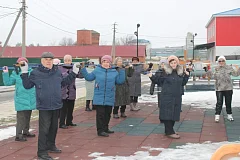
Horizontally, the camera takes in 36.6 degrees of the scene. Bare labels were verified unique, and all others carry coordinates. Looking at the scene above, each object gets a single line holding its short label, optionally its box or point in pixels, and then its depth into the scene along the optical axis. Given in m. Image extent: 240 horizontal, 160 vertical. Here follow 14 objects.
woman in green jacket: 6.77
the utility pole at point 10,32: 31.48
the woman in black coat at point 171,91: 7.05
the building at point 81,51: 63.97
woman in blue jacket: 7.22
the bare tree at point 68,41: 114.66
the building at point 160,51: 95.34
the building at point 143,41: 100.49
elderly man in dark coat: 5.61
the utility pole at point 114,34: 56.03
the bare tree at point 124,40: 110.73
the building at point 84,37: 83.56
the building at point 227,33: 39.56
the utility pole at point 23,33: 29.73
